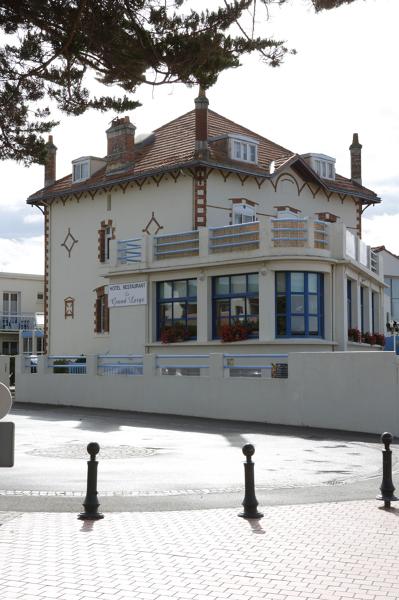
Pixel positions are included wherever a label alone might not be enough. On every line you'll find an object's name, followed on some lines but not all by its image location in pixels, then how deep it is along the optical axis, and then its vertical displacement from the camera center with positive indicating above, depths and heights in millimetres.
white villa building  24391 +2797
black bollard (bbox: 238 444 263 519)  8984 -1740
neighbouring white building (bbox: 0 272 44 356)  54812 +2659
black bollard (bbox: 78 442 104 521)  8992 -1724
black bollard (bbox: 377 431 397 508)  9883 -1682
